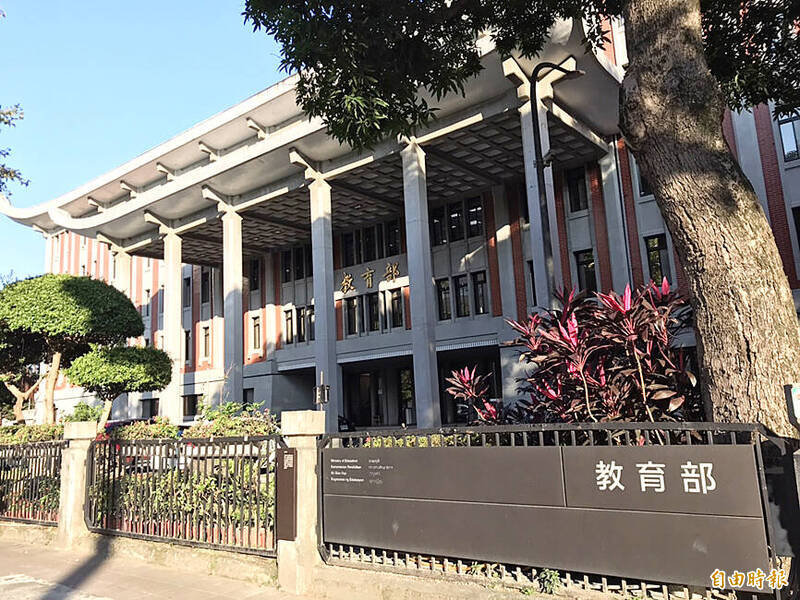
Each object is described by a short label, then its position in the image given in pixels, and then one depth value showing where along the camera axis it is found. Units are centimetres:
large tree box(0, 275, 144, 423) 1892
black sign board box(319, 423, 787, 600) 452
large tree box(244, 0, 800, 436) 484
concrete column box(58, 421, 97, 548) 941
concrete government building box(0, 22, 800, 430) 1958
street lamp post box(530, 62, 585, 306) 1248
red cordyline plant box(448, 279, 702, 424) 560
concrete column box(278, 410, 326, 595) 658
